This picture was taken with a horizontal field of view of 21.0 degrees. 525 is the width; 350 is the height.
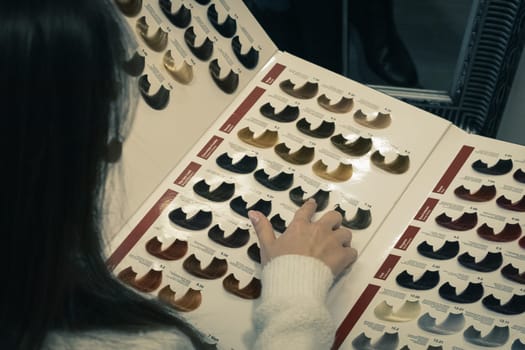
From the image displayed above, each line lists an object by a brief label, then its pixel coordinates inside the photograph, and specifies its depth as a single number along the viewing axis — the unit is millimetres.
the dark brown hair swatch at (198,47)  1079
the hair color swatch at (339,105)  1073
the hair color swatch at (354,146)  1048
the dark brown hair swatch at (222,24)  1094
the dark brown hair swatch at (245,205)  1020
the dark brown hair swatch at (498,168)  1030
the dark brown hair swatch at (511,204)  1011
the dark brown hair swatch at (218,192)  1029
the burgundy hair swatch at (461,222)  1004
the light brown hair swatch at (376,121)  1061
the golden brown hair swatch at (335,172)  1035
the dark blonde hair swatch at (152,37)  1060
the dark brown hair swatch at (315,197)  1022
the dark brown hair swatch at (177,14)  1076
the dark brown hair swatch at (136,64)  1045
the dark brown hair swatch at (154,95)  1048
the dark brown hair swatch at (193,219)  1014
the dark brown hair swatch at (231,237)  1005
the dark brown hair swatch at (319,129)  1059
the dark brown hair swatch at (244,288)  980
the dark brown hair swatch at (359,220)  1011
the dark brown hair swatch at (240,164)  1042
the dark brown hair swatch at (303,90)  1083
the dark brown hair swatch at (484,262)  982
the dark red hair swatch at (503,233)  996
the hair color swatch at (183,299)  975
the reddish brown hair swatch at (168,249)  1000
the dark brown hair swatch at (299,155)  1045
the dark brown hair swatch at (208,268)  991
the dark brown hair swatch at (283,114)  1069
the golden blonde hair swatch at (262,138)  1056
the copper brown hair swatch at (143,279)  983
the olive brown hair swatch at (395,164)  1035
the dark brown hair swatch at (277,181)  1031
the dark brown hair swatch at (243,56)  1095
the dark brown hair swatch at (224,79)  1079
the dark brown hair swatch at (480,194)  1018
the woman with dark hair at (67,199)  796
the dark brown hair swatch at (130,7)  1059
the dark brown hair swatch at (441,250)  990
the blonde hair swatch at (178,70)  1065
